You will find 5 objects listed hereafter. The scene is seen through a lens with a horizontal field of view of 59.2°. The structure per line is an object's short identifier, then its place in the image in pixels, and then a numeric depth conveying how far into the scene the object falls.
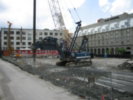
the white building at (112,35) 48.71
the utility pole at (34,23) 22.70
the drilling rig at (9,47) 43.17
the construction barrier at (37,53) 41.09
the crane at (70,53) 22.42
